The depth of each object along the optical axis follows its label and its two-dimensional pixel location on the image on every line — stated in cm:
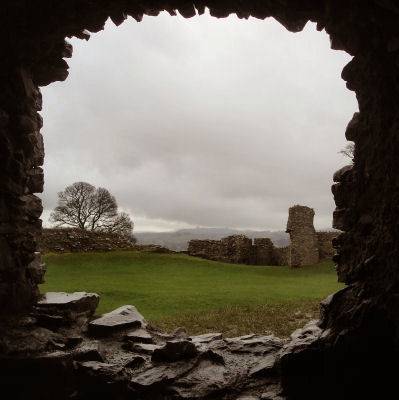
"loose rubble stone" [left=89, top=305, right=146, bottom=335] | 608
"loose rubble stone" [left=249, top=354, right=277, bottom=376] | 497
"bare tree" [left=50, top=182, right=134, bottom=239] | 3941
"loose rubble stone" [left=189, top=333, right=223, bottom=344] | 611
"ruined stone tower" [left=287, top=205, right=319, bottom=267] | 2294
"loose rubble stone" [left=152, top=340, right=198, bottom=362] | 536
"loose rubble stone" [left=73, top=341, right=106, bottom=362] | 516
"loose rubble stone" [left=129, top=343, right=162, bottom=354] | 565
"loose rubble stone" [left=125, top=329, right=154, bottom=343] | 599
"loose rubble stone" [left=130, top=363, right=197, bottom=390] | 475
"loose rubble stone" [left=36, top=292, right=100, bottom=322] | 593
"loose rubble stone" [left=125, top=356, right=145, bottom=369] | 525
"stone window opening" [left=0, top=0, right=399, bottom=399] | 411
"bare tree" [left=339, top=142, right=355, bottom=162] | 3232
